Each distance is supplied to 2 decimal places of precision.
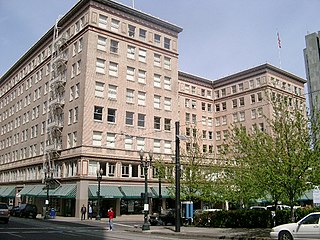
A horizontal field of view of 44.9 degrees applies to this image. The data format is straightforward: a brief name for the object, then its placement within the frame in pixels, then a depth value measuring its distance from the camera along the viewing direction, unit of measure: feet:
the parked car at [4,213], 110.63
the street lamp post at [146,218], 95.03
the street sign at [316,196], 70.46
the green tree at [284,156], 68.69
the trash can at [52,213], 152.56
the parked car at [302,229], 56.18
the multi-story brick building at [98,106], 160.35
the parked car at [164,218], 116.87
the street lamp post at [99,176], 138.62
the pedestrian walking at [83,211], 142.00
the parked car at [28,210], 154.70
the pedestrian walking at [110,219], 98.37
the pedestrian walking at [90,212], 146.11
